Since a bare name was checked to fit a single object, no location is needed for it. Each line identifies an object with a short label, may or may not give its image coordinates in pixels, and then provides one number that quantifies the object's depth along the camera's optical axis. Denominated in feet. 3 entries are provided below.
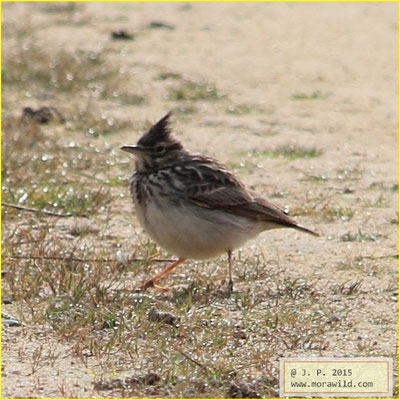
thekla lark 24.39
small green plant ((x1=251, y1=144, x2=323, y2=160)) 35.83
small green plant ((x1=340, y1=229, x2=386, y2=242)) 28.53
